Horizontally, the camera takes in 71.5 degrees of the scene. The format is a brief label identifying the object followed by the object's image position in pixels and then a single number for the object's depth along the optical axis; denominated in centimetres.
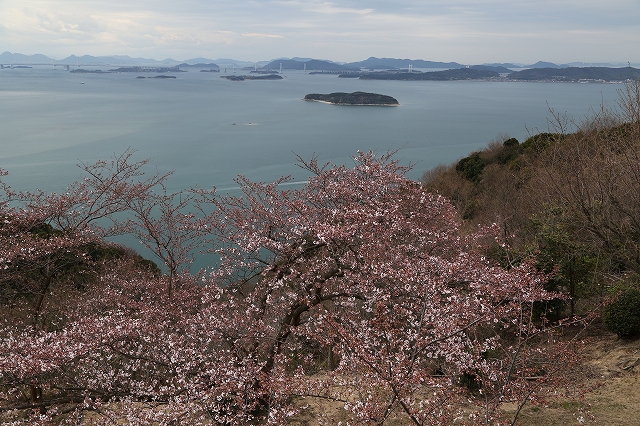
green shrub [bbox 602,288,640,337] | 692
